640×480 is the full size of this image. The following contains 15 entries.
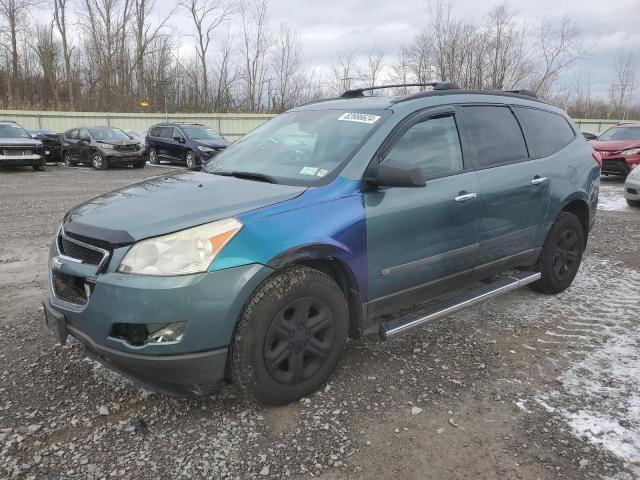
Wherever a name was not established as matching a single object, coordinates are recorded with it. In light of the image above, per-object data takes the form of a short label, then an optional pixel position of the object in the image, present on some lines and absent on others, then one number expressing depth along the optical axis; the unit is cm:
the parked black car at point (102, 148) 1764
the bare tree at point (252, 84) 3819
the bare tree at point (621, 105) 4186
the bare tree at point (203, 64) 3709
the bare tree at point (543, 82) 3186
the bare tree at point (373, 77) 3803
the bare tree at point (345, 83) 3649
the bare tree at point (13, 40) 3462
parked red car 1321
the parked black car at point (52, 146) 1989
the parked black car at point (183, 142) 1756
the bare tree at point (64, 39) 3553
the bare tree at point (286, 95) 3884
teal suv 249
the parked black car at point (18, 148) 1550
